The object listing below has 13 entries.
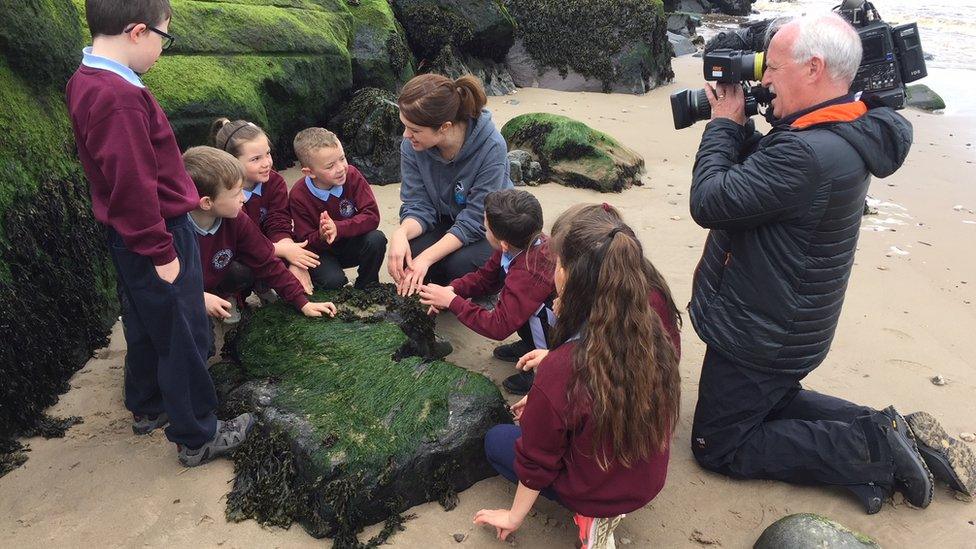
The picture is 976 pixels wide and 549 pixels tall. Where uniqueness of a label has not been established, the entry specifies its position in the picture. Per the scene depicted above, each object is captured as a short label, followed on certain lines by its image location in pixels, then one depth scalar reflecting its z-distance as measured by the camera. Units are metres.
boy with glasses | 2.44
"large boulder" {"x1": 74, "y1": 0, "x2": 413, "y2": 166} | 5.45
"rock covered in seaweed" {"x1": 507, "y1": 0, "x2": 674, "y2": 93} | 11.10
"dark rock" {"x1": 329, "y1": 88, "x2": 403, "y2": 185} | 6.82
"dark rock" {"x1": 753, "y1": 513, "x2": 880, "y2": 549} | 2.59
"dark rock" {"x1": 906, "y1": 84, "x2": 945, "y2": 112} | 10.65
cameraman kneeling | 2.71
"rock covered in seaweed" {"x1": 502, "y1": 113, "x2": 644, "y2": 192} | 6.93
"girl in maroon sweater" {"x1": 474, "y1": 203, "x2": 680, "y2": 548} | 2.29
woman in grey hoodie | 3.87
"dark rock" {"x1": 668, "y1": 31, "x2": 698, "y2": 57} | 15.54
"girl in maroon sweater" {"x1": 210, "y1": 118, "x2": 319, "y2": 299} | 3.89
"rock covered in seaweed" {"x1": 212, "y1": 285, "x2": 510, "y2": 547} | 2.75
